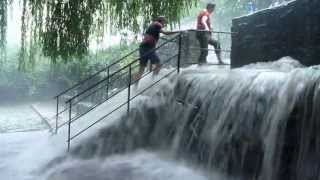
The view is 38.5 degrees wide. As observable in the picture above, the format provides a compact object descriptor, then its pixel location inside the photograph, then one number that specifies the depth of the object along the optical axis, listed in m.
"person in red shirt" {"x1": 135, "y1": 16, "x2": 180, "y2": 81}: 9.87
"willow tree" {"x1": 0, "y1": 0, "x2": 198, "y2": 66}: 4.62
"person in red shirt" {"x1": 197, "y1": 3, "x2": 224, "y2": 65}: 11.03
